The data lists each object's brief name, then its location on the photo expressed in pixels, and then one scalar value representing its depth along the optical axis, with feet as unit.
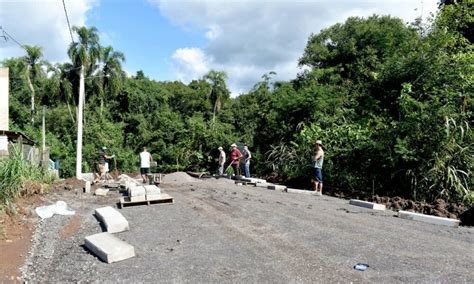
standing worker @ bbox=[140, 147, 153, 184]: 45.57
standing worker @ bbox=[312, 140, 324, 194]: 37.42
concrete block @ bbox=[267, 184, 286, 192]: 40.04
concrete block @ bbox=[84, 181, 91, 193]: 39.82
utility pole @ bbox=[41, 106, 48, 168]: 47.61
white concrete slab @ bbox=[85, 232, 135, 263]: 17.28
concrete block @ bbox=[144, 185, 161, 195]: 31.17
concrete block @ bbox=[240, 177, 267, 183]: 45.16
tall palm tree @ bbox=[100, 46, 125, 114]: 121.49
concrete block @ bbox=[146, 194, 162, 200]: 30.98
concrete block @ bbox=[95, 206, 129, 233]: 22.64
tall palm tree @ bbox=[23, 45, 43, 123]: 120.67
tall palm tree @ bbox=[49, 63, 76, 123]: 106.11
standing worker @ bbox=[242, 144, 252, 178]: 49.42
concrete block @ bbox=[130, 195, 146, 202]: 30.62
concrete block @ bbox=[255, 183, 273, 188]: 42.57
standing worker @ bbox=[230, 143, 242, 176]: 51.93
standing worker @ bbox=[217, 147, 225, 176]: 52.43
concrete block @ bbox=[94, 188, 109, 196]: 36.86
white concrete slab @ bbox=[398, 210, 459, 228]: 25.43
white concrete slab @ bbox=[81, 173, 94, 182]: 52.61
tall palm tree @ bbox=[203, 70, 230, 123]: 138.10
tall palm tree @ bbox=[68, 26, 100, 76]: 102.32
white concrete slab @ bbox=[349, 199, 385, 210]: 30.55
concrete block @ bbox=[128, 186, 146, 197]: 30.69
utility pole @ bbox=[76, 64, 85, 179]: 54.08
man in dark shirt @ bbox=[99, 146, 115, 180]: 48.49
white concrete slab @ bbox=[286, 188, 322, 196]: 37.65
